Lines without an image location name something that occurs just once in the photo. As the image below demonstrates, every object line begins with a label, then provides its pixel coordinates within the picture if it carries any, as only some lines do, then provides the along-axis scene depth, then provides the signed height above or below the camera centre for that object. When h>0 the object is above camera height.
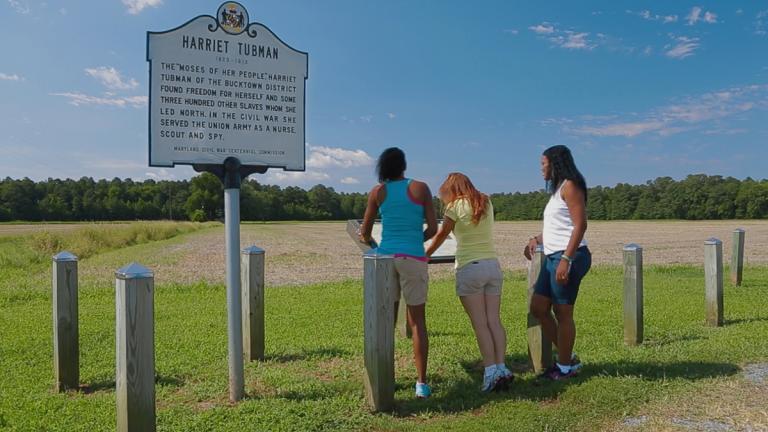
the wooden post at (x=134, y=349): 2.99 -0.74
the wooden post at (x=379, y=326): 3.74 -0.77
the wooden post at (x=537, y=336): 4.73 -1.07
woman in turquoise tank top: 4.02 -0.14
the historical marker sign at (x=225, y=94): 4.05 +0.87
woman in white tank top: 4.17 -0.34
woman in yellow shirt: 4.20 -0.42
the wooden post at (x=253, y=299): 5.33 -0.84
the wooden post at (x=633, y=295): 5.71 -0.86
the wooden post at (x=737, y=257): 10.61 -0.91
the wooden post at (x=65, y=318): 4.44 -0.85
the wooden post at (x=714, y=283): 6.75 -0.89
